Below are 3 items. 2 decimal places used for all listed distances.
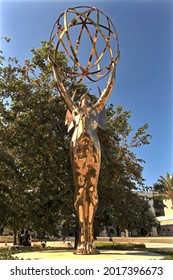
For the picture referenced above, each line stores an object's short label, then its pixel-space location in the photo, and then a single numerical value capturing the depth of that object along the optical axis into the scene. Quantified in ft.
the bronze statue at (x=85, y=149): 22.70
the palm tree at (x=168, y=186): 80.95
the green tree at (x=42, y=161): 35.37
